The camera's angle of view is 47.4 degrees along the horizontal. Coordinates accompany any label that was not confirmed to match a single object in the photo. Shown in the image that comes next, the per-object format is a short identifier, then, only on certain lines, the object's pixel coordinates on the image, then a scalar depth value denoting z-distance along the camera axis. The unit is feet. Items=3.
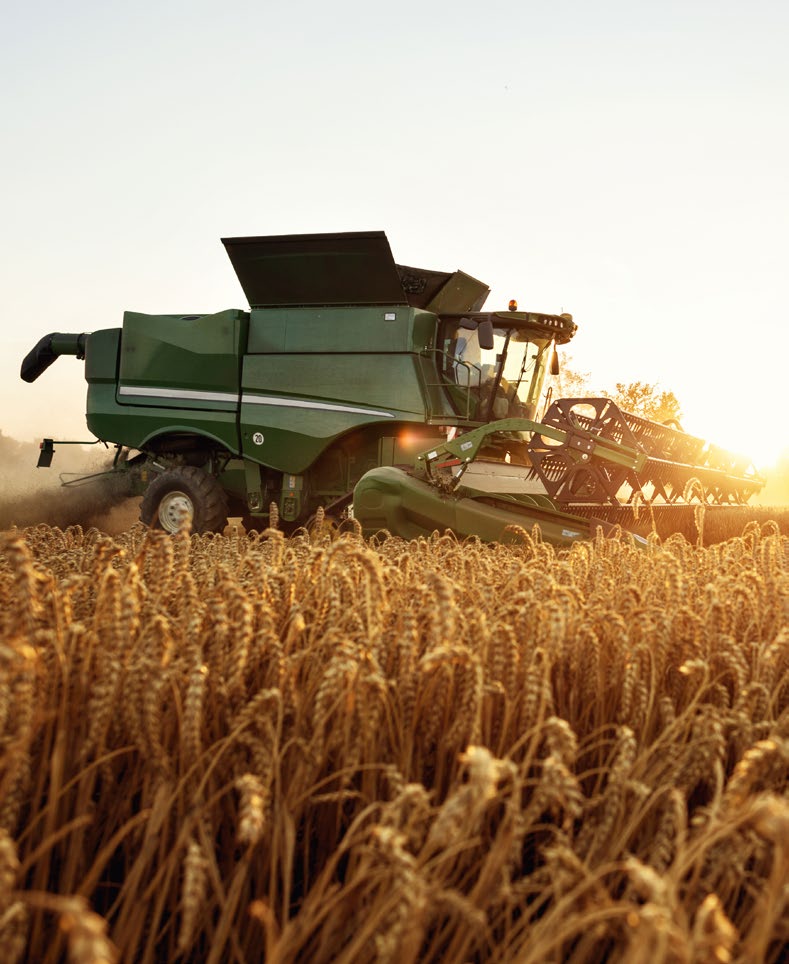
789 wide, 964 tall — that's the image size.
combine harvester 32.12
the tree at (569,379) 99.96
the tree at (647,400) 106.63
